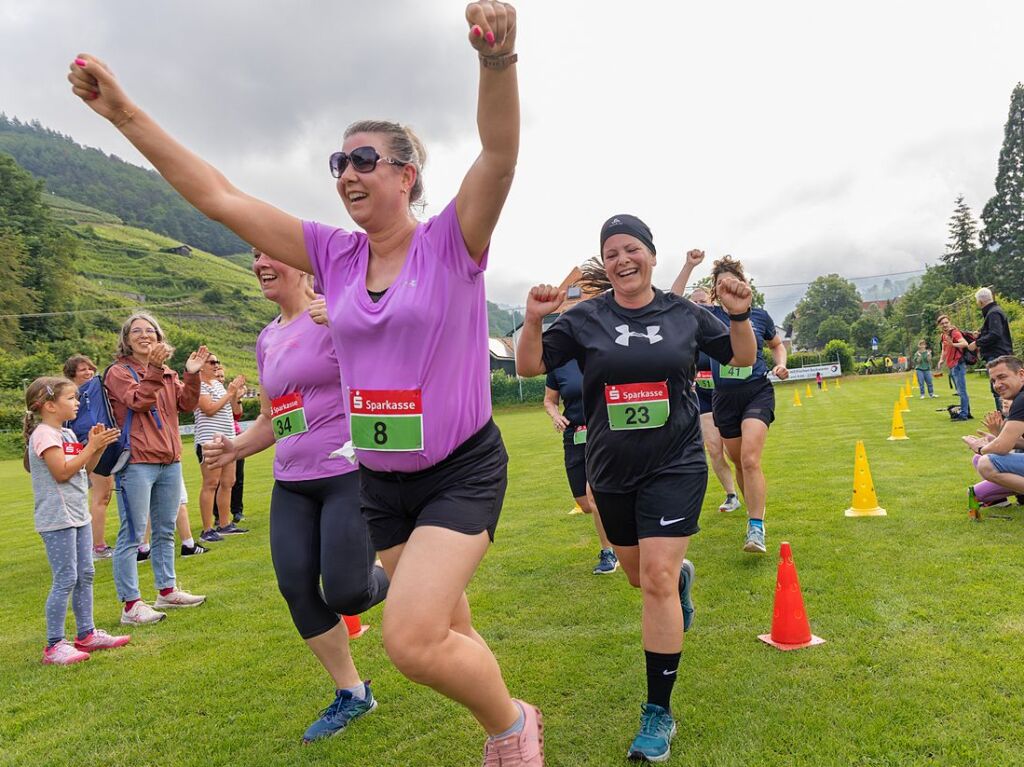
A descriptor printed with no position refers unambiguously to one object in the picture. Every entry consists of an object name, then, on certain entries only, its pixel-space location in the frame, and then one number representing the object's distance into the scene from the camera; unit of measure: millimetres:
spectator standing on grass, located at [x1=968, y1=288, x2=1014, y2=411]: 12266
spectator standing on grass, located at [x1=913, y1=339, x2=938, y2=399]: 21144
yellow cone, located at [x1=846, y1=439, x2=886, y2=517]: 6930
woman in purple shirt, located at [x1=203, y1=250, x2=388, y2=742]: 3324
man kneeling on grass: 6195
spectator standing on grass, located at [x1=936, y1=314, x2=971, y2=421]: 14031
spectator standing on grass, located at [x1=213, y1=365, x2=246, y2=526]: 10440
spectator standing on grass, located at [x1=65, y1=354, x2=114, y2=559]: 5961
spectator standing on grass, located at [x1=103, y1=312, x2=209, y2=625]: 5547
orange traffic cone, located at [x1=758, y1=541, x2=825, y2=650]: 3896
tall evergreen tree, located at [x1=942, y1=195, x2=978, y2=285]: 78688
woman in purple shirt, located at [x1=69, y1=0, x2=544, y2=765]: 2303
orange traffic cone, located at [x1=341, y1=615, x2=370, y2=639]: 4844
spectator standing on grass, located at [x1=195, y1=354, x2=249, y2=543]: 8555
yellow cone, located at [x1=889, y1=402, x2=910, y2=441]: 12613
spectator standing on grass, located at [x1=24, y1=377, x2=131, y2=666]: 4867
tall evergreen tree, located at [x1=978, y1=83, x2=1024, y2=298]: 65562
